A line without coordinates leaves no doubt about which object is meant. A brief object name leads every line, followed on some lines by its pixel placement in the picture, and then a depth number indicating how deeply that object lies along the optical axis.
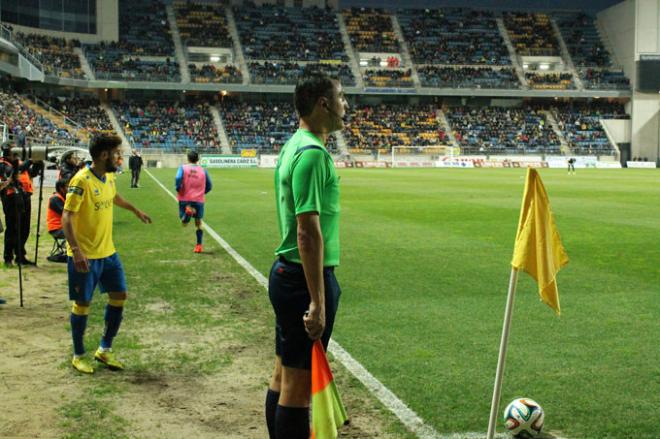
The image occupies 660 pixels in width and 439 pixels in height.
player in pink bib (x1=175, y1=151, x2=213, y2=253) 13.80
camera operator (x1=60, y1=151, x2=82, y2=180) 12.51
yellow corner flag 4.40
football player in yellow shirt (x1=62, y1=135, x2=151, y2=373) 6.33
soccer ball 4.76
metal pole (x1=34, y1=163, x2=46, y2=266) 10.39
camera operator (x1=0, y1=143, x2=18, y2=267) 10.61
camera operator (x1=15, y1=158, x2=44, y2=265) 12.27
